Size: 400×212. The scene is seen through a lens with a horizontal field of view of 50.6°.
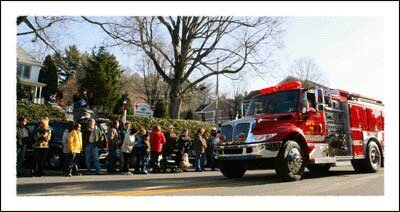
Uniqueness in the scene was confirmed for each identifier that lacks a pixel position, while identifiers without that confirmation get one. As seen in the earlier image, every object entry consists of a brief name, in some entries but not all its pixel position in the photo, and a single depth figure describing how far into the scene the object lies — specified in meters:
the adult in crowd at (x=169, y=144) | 15.35
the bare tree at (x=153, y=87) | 55.73
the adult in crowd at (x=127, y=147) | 13.95
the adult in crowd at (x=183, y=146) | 15.44
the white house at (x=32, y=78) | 42.53
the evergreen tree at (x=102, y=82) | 37.51
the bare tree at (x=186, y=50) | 28.33
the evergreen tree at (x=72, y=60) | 24.12
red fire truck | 10.31
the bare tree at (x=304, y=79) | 22.39
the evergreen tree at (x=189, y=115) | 49.72
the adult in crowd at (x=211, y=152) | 16.61
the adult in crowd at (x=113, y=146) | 13.81
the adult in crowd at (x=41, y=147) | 12.48
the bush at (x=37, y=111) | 17.86
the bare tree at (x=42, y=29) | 19.83
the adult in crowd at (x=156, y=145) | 14.20
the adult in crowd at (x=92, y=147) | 13.40
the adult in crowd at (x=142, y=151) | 13.99
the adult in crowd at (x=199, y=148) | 15.76
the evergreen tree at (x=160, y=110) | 41.85
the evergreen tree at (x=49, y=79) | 44.06
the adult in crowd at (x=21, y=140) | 12.41
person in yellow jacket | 12.59
